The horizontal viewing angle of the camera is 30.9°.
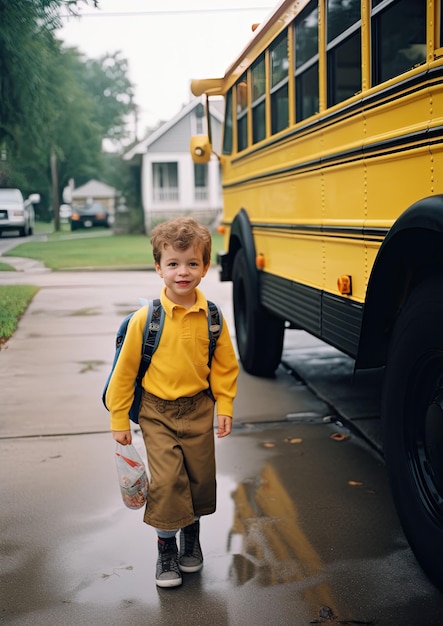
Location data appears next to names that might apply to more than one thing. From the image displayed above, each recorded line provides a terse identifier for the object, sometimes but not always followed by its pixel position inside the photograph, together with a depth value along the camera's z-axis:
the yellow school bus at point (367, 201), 2.83
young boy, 2.89
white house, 34.59
